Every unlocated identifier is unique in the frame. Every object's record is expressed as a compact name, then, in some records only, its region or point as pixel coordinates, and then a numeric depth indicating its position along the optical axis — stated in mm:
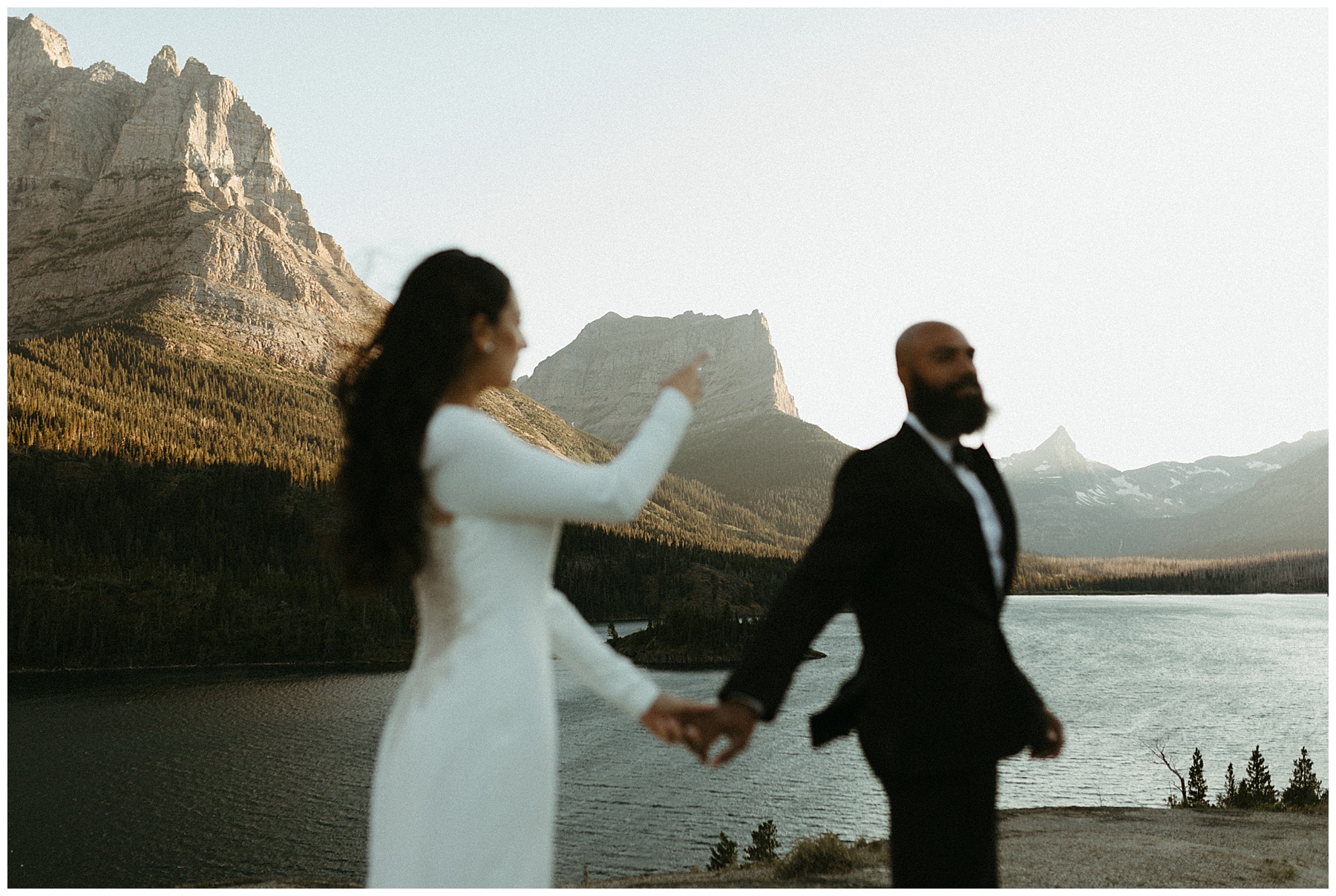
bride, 2412
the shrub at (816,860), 14484
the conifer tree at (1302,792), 24516
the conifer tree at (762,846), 20672
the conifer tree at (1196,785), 26303
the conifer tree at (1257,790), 24828
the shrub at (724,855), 19594
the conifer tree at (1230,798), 25614
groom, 2943
